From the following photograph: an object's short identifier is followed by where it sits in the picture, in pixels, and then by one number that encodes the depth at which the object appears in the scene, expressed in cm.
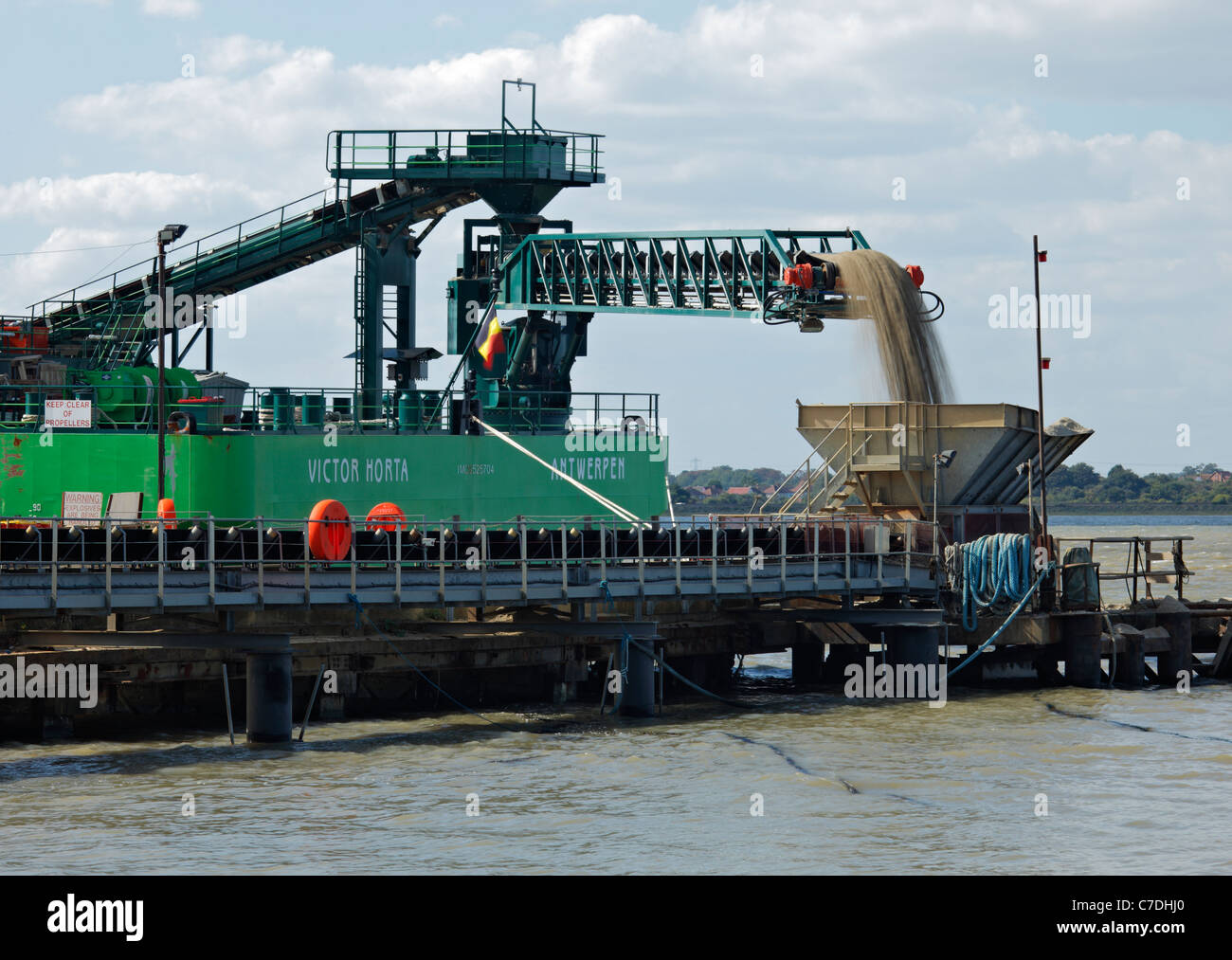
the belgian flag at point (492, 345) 4925
